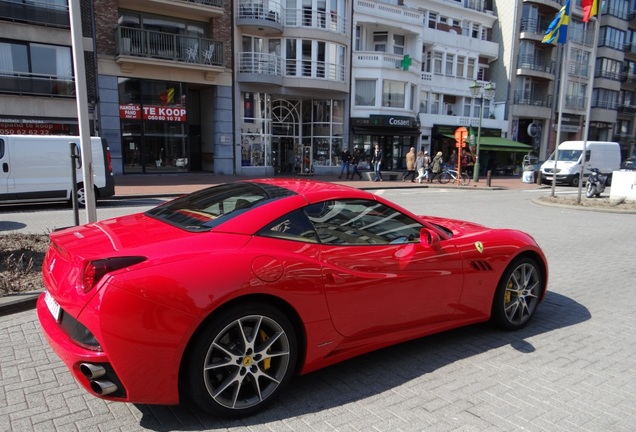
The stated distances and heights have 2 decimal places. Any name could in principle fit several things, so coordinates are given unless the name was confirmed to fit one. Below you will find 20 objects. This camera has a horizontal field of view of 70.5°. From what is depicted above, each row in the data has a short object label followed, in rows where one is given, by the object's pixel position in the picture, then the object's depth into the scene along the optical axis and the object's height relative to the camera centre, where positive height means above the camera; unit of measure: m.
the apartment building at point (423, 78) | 30.92 +4.73
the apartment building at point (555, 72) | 40.16 +7.10
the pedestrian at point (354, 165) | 26.22 -1.40
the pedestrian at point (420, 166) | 24.70 -1.30
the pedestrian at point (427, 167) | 24.80 -1.38
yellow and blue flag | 18.97 +5.22
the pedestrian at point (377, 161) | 24.83 -1.12
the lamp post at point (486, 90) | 24.54 +2.92
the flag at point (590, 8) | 15.68 +4.76
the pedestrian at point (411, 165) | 25.24 -1.29
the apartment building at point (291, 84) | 26.34 +3.27
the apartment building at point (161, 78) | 22.30 +3.05
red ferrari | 2.52 -0.96
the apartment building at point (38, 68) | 20.25 +3.05
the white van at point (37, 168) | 11.56 -0.87
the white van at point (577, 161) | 25.45 -0.88
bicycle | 25.03 -1.88
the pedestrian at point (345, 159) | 26.56 -1.10
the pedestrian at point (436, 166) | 24.67 -1.28
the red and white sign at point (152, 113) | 23.17 +1.25
